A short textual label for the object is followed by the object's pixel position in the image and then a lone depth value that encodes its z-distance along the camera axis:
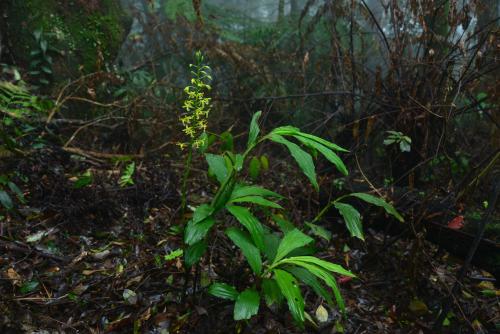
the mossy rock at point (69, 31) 4.12
